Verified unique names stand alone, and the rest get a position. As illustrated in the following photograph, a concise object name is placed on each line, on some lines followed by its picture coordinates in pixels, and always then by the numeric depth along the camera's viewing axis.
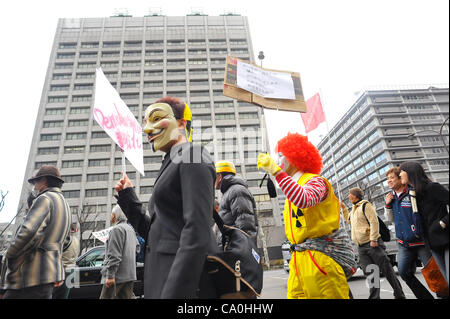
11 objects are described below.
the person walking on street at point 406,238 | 3.21
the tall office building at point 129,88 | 42.75
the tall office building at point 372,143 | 51.66
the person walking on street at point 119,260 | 3.70
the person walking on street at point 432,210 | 2.23
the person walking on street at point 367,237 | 4.01
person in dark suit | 1.14
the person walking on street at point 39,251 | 2.43
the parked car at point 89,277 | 5.93
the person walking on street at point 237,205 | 3.11
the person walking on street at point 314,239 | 1.96
